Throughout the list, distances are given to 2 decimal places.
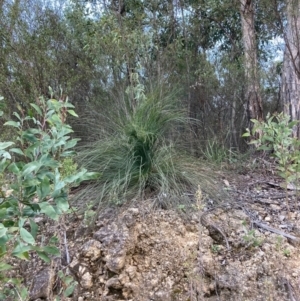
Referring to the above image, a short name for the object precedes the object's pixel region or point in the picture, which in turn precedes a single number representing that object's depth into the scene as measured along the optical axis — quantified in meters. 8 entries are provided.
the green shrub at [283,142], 2.11
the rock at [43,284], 1.85
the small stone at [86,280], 1.95
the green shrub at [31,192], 0.93
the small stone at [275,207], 2.64
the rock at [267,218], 2.48
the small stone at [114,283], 1.95
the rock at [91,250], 2.10
